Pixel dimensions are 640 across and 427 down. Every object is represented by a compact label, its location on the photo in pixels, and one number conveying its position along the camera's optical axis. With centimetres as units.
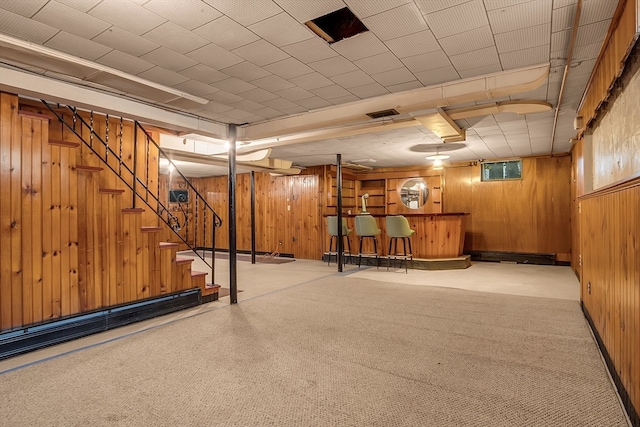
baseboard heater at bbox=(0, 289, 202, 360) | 296
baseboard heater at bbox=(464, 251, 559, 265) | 776
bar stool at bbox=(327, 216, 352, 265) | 757
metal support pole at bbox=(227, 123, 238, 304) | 456
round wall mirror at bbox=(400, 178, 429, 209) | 969
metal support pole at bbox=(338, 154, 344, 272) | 692
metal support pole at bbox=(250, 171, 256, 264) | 806
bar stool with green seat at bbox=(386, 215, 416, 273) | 675
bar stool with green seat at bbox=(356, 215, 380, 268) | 712
